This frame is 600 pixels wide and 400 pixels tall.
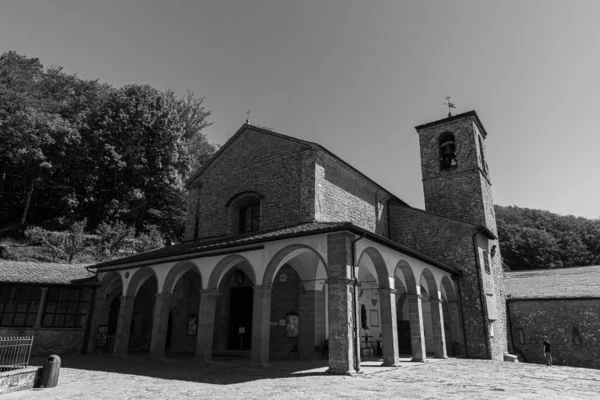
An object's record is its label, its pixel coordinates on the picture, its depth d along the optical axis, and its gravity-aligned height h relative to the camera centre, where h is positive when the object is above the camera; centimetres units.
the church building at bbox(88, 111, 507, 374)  1008 +166
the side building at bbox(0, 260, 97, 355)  1377 +29
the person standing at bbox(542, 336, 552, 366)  1423 -112
